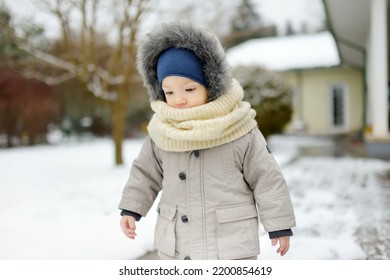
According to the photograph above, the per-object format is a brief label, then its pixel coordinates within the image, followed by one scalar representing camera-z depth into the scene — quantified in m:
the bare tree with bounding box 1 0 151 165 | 4.37
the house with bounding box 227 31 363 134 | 11.81
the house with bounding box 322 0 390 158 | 5.80
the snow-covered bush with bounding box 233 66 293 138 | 7.13
